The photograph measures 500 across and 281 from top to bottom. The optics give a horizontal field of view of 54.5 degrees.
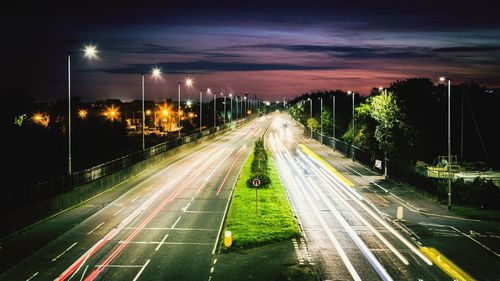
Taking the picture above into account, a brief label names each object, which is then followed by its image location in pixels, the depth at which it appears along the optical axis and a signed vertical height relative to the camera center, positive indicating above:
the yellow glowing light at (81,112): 170.02 +7.19
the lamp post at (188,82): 63.56 +6.40
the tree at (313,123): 118.50 +1.80
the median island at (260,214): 26.39 -5.52
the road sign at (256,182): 28.17 -2.99
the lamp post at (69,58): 32.12 +4.97
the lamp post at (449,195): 35.04 -4.70
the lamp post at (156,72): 46.67 +5.73
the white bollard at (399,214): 31.30 -5.41
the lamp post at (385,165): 50.85 -3.67
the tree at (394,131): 53.91 -0.10
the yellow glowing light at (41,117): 149.79 +4.64
